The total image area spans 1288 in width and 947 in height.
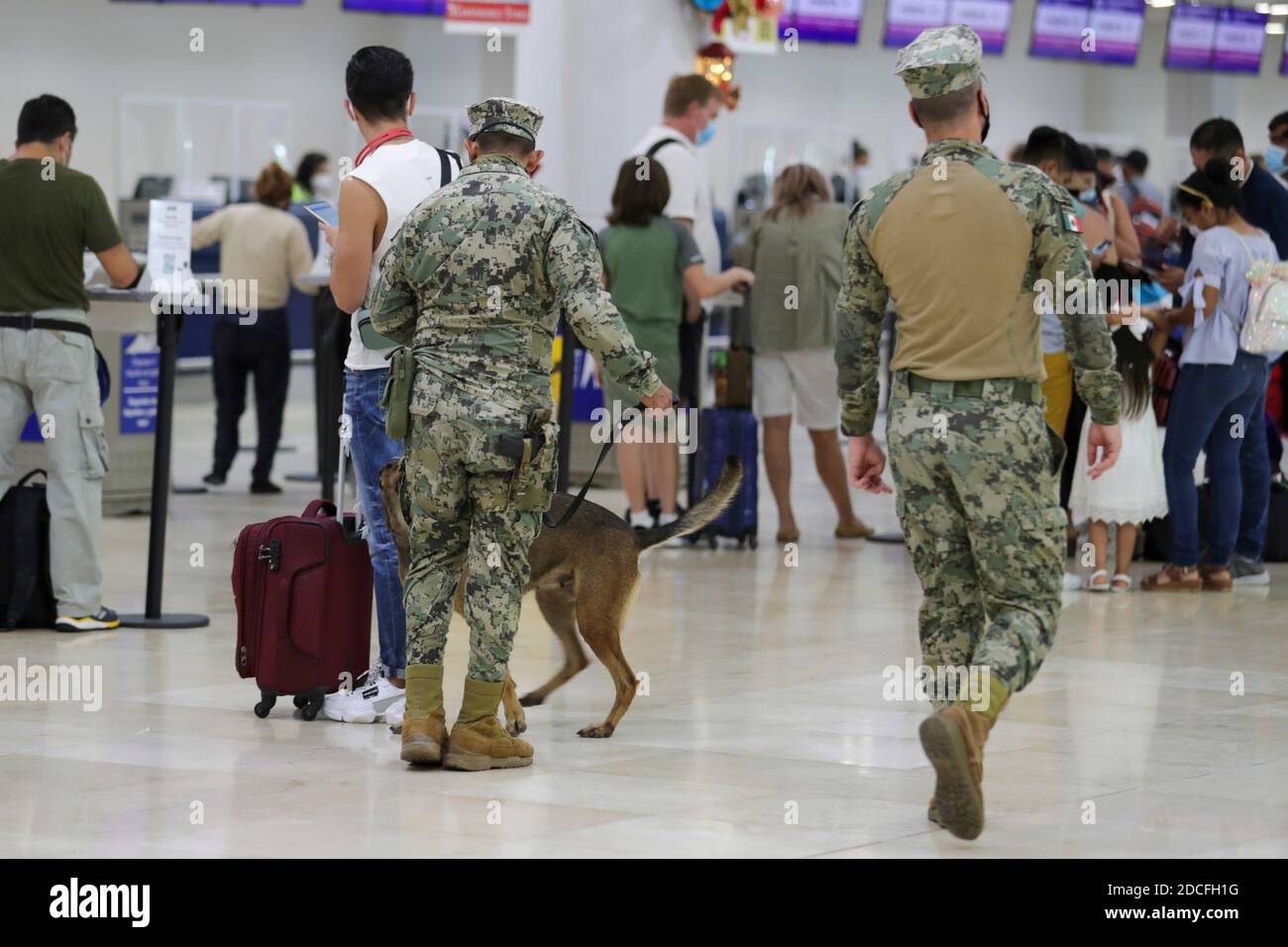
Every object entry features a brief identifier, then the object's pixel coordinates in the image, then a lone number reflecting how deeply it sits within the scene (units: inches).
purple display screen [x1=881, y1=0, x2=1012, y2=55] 936.9
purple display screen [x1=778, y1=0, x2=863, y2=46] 878.4
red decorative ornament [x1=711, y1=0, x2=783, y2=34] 492.4
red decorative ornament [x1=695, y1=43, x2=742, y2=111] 490.0
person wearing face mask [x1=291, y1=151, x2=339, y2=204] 565.0
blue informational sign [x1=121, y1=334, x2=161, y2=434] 430.6
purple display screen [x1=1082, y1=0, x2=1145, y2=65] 967.0
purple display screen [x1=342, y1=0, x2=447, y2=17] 839.7
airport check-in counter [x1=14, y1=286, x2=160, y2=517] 428.1
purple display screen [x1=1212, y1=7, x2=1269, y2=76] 1034.1
